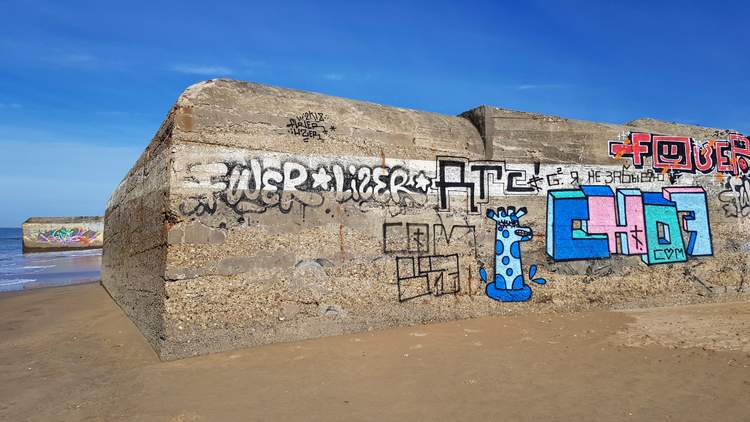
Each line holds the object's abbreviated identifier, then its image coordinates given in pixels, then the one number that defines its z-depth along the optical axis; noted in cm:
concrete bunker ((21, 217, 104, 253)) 3519
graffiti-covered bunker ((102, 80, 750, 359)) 498
